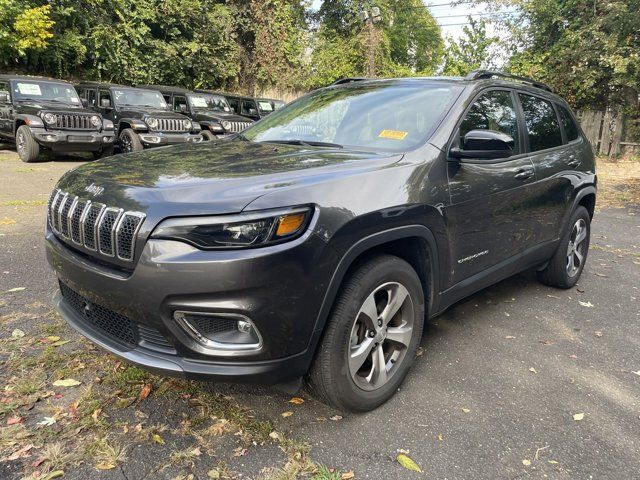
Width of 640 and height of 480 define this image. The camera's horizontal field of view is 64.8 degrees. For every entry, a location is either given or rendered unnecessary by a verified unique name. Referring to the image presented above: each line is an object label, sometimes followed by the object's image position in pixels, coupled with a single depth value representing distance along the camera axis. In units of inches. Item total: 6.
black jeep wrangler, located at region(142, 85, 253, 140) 519.5
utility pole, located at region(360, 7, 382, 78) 924.6
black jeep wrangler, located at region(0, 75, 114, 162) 426.3
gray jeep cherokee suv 81.1
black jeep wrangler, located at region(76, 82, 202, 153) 466.0
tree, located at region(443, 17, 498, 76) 816.3
